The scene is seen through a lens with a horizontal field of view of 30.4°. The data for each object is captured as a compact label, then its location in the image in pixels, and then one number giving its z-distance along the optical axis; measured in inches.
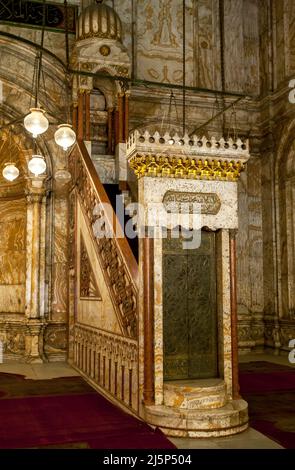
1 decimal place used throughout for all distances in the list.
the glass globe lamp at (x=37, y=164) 263.0
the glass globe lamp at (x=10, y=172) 284.8
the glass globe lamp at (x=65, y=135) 234.7
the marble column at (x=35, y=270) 312.2
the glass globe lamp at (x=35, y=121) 215.3
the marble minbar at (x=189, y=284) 169.5
